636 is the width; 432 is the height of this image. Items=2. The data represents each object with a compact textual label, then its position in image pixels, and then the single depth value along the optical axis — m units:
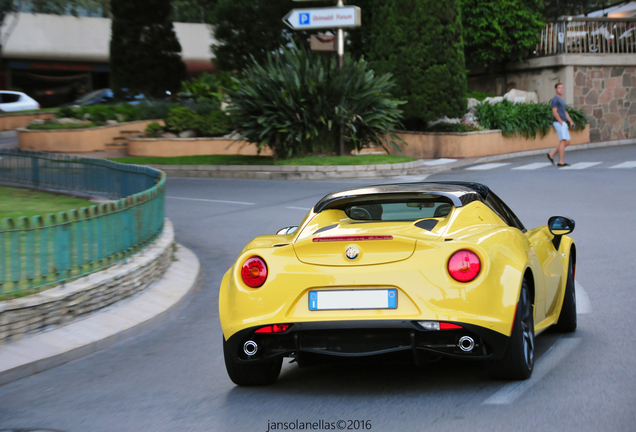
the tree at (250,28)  35.28
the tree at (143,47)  39.34
